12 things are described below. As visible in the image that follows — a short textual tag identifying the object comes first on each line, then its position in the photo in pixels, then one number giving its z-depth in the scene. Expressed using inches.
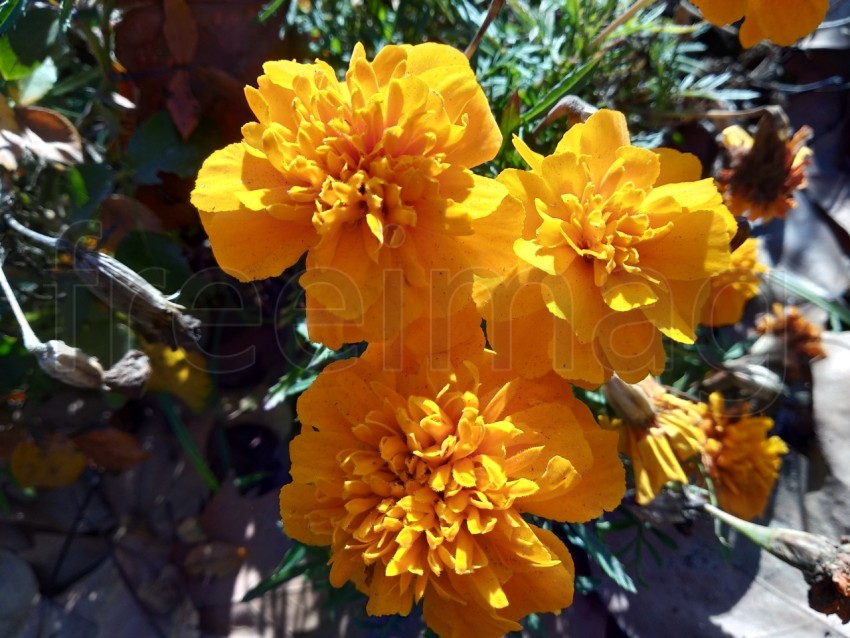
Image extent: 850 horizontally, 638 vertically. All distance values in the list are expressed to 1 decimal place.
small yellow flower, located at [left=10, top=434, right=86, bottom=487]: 6.6
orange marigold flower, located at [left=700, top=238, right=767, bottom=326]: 6.0
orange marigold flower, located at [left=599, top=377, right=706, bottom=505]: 5.1
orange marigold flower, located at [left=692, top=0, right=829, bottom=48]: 4.4
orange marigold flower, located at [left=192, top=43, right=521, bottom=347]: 3.6
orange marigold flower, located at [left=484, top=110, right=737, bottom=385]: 3.8
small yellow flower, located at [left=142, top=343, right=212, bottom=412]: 6.8
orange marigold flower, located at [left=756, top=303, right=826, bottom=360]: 7.1
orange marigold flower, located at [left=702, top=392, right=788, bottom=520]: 6.0
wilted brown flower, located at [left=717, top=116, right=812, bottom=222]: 6.4
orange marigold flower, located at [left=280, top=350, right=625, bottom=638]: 3.7
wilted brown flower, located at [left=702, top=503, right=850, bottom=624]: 4.9
